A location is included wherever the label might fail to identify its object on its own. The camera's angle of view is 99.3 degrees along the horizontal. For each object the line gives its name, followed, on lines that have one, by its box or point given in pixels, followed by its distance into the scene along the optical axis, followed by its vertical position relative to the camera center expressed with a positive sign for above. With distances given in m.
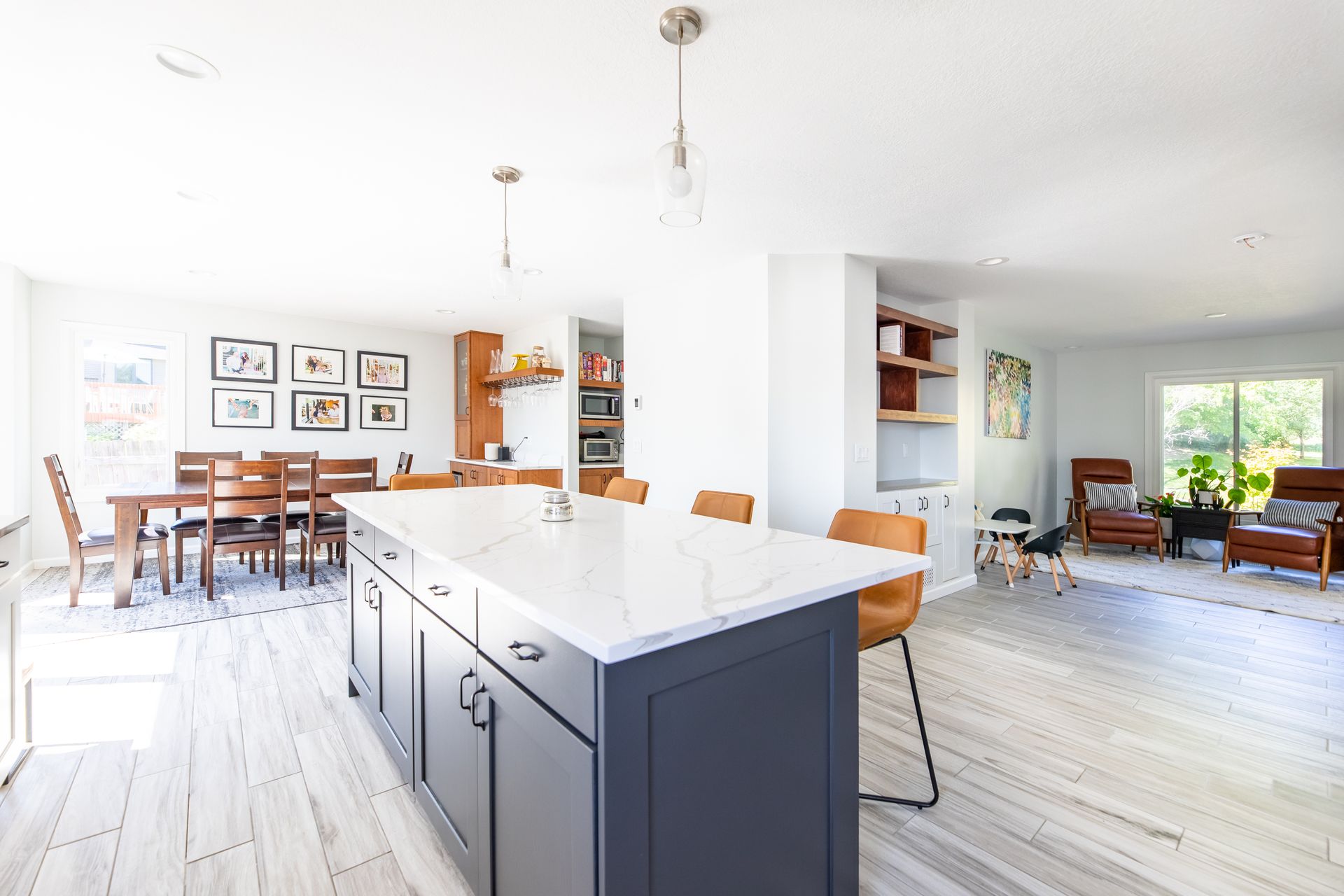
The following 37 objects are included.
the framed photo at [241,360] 5.22 +0.78
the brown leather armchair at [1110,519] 5.72 -0.79
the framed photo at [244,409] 5.27 +0.33
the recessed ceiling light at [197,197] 2.72 +1.19
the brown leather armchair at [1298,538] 4.69 -0.82
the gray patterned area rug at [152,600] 3.30 -1.05
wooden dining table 3.62 -0.46
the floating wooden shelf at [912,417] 3.98 +0.19
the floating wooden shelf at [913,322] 4.08 +0.90
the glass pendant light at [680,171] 1.50 +0.72
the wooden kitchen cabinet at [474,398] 6.34 +0.51
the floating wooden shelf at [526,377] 5.29 +0.65
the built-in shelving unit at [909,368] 4.13 +0.56
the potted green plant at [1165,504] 5.97 -0.65
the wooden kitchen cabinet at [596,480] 5.69 -0.37
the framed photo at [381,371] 6.01 +0.77
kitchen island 0.90 -0.50
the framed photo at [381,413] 6.03 +0.32
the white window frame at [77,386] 4.62 +0.47
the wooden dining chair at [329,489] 4.13 -0.35
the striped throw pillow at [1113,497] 6.07 -0.59
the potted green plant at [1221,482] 5.85 -0.42
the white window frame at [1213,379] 5.77 +0.61
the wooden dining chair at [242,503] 3.84 -0.42
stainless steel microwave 5.62 +0.37
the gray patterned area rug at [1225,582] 4.11 -1.17
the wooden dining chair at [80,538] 3.64 -0.64
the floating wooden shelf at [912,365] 3.99 +0.57
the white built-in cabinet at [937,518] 4.00 -0.57
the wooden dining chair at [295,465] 4.62 -0.19
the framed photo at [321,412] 5.67 +0.32
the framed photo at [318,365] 5.64 +0.78
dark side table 5.54 -0.82
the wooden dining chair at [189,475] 4.16 -0.26
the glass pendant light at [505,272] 2.46 +0.74
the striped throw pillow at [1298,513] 4.90 -0.62
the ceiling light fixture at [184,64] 1.70 +1.17
